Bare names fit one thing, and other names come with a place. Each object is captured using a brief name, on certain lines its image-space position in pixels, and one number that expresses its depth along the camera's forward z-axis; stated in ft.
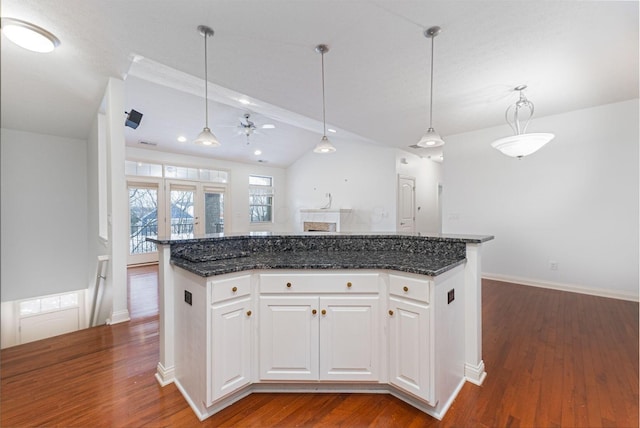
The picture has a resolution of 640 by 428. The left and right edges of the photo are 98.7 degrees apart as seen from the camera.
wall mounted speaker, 11.75
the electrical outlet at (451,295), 5.74
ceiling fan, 18.10
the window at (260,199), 27.27
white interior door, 21.76
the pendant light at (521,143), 9.15
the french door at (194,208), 21.84
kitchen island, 5.34
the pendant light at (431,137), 7.50
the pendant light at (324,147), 9.64
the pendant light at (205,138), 8.39
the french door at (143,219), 19.74
